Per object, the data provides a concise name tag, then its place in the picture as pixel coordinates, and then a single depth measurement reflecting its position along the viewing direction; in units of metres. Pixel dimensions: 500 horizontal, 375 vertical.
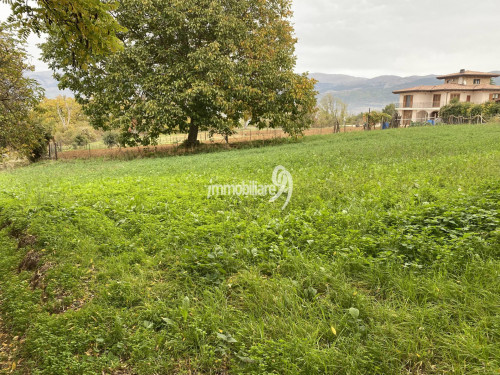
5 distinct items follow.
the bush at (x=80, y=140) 40.75
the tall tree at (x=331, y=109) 64.84
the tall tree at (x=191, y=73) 19.25
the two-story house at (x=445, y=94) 49.44
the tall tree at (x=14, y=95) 16.89
